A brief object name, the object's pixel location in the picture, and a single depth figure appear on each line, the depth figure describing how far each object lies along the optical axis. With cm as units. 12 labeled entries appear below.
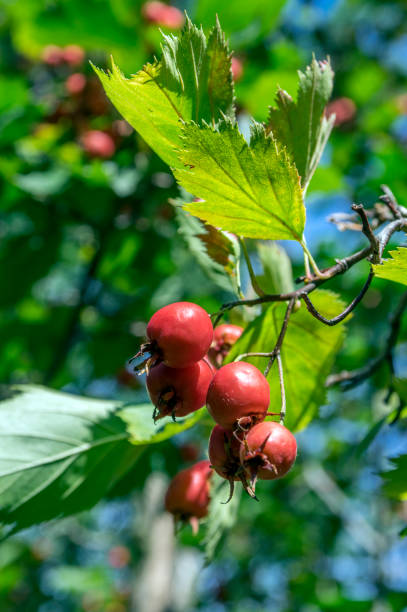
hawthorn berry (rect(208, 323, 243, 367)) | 38
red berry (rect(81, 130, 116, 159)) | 74
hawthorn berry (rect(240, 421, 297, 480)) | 33
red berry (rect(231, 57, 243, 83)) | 71
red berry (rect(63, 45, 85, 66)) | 94
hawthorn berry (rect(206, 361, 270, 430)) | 33
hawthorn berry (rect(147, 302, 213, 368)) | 33
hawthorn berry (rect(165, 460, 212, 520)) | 41
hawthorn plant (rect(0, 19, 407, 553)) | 33
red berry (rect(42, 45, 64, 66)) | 95
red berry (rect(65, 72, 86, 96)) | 82
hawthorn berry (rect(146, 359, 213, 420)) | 34
